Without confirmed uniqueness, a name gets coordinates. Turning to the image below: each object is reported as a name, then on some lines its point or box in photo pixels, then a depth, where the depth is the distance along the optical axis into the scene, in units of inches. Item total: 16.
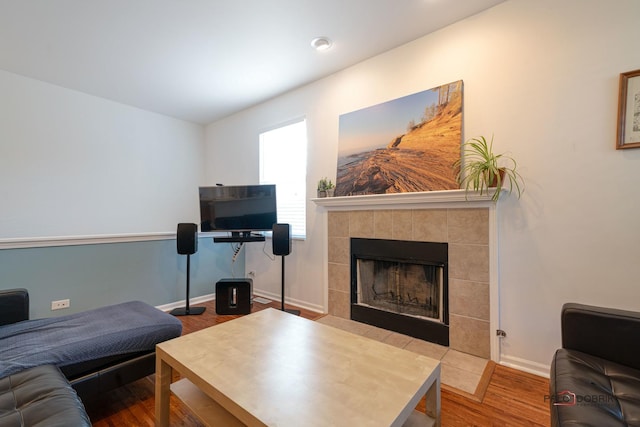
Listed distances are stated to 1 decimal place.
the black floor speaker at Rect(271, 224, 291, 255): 125.3
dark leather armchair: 38.3
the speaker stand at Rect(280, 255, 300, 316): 125.5
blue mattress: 56.6
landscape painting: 92.4
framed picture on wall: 66.1
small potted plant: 121.4
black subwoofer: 128.3
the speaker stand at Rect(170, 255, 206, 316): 127.7
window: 139.9
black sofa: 39.3
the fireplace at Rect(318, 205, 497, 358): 85.0
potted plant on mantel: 80.0
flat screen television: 134.8
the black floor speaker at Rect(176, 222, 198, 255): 127.4
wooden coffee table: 39.3
